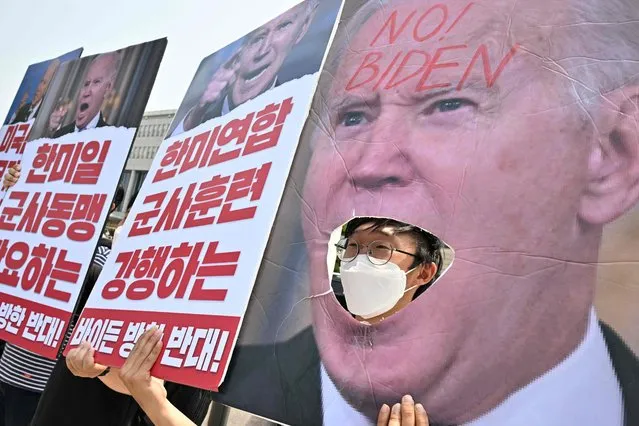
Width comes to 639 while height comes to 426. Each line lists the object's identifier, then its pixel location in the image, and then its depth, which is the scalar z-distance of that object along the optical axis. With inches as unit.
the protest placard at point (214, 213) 45.5
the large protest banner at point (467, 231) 29.5
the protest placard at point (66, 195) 65.8
